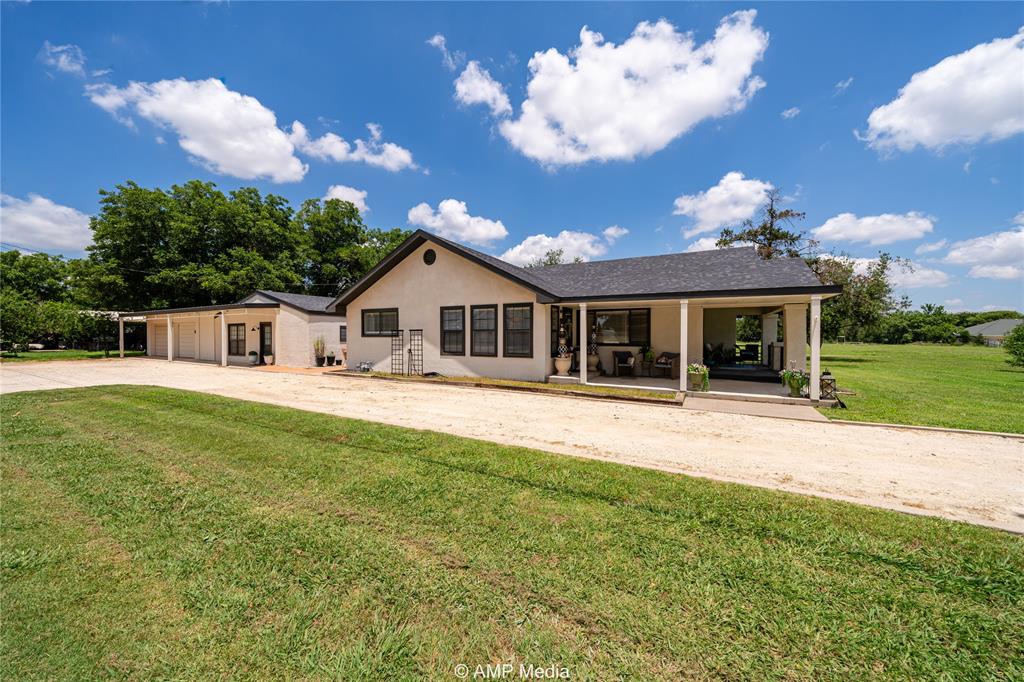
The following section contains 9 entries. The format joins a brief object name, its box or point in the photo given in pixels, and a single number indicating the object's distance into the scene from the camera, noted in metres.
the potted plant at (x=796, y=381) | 9.21
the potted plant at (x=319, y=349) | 19.04
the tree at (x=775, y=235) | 24.03
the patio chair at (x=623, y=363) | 13.08
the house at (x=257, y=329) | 18.77
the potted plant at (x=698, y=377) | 9.76
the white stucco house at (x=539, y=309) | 11.35
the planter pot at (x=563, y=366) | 12.40
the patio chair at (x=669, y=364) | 12.59
